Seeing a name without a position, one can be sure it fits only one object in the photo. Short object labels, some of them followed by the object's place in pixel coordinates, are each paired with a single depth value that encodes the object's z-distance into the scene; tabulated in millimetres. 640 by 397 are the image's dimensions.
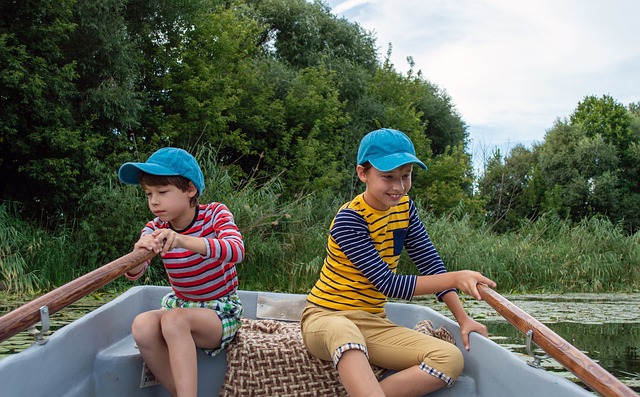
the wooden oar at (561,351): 1210
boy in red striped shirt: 1808
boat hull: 1586
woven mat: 1979
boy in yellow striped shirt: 1809
